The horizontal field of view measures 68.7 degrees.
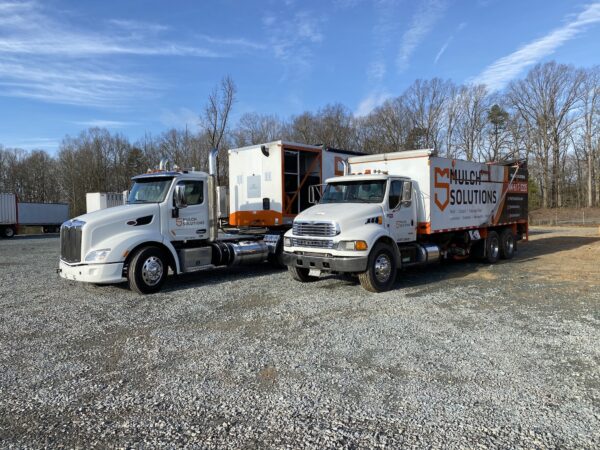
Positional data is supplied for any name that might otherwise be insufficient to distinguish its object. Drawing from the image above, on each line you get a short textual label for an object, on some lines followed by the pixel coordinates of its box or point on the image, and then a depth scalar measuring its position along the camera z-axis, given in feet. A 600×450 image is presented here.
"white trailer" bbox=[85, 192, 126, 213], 102.37
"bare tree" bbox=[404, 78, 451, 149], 179.32
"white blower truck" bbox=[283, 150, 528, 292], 29.27
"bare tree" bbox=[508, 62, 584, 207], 191.62
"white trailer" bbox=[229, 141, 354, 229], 39.29
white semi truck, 29.17
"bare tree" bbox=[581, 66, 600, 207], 190.29
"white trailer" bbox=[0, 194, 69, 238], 114.52
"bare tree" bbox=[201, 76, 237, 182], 116.50
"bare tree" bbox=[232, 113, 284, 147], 166.15
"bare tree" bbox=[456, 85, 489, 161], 191.83
